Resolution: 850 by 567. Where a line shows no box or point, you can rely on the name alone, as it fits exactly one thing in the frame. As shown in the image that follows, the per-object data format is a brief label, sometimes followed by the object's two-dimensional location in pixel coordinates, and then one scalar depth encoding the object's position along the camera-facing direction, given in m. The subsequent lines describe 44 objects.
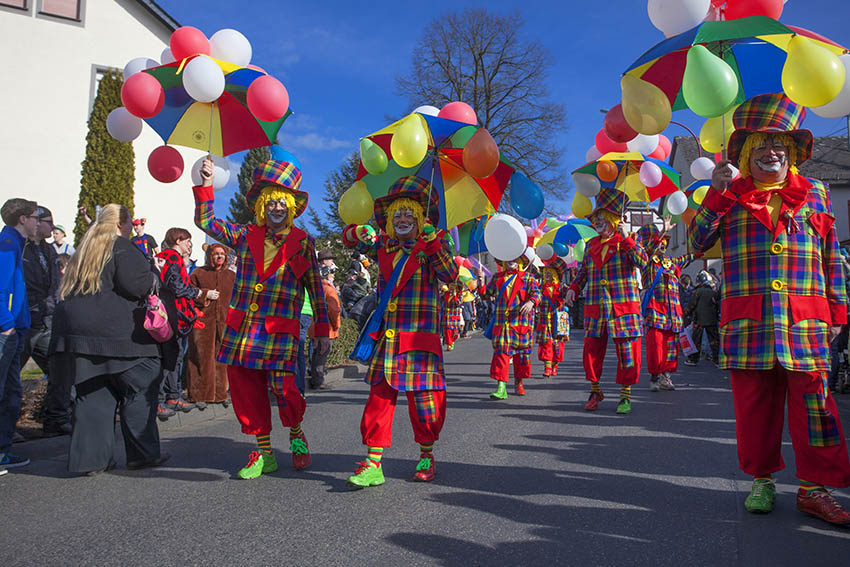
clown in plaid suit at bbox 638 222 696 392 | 8.22
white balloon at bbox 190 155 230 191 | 5.28
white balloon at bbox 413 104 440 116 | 4.83
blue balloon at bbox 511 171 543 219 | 4.61
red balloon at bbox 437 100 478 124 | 4.70
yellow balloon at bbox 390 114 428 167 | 4.14
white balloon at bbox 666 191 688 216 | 6.24
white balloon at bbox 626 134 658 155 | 6.53
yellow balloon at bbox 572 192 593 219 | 6.65
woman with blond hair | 4.32
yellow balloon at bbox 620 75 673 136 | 3.71
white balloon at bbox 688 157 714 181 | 5.68
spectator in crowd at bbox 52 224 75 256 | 8.89
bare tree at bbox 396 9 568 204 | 26.84
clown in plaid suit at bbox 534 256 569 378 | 10.06
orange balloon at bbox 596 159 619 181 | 6.26
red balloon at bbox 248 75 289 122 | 4.38
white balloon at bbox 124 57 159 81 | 4.93
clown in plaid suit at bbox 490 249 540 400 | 8.05
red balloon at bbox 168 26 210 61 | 4.62
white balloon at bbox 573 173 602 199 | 6.46
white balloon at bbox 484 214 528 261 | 5.17
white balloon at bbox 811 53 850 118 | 3.58
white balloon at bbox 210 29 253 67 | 4.80
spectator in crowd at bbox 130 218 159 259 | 5.32
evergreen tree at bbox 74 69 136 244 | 16.66
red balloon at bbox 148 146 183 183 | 4.82
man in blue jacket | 4.50
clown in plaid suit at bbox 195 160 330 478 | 4.26
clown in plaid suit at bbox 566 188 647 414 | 6.45
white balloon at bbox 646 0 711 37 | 3.96
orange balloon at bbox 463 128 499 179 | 4.15
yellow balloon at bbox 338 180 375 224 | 4.66
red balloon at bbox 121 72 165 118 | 4.45
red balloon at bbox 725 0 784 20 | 3.71
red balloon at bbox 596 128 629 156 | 6.40
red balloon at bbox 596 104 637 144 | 4.37
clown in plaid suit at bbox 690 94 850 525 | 3.35
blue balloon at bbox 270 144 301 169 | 4.64
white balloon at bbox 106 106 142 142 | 4.95
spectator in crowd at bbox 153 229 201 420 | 4.89
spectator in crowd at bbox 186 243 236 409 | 6.73
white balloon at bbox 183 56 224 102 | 4.29
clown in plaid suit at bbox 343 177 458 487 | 4.10
